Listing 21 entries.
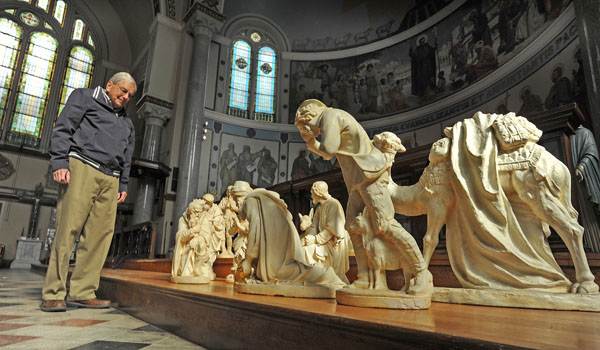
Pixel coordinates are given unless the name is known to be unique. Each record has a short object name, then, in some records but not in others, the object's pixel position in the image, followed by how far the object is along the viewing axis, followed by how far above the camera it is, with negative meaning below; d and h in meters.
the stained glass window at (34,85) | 16.02 +7.15
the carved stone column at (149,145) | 12.45 +3.61
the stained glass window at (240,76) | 15.09 +7.35
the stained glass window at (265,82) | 15.51 +7.32
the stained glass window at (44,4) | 17.06 +11.27
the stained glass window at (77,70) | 17.25 +8.43
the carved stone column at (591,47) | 5.74 +3.61
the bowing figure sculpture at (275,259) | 2.35 -0.08
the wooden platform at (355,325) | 1.02 -0.26
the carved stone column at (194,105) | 11.88 +4.95
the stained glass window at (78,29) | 17.80 +10.58
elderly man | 2.58 +0.46
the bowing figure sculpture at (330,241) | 3.35 +0.08
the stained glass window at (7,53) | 15.70 +8.32
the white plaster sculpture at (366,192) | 1.72 +0.32
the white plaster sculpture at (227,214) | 4.93 +0.47
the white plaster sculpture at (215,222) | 4.14 +0.29
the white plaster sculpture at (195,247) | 3.72 -0.02
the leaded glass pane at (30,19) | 16.66 +10.32
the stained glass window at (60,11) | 17.47 +11.25
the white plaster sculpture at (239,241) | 3.46 +0.07
